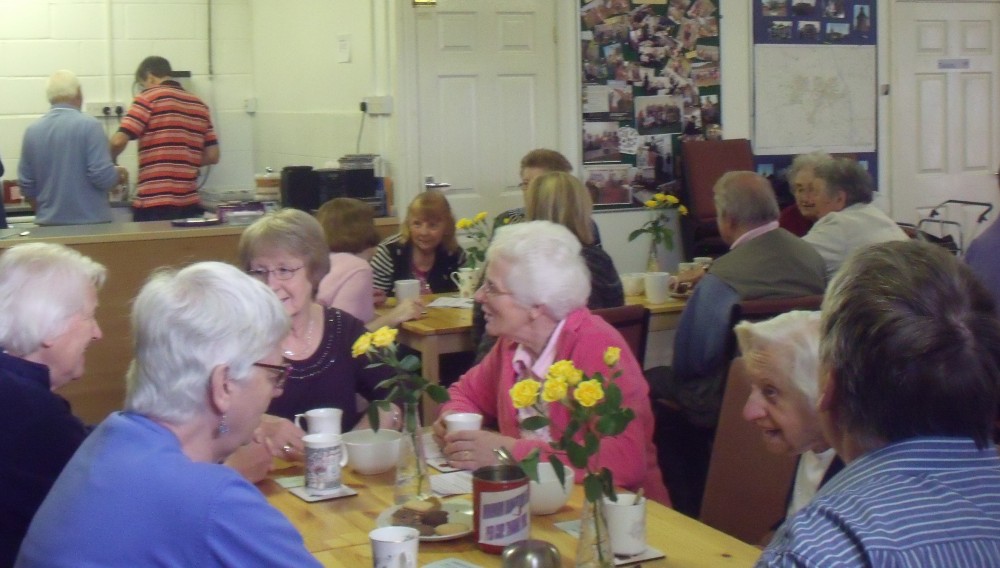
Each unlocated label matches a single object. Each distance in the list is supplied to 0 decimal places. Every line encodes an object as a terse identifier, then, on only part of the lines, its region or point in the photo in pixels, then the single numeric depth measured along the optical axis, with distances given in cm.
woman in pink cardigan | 268
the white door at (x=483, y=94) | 682
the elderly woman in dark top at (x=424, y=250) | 508
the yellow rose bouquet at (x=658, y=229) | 506
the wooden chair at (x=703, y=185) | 743
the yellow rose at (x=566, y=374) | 182
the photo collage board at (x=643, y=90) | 734
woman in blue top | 152
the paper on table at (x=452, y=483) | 241
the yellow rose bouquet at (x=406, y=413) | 228
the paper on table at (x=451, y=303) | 469
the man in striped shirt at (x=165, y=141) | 728
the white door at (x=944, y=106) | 837
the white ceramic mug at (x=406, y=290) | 468
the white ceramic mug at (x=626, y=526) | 196
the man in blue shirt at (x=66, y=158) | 652
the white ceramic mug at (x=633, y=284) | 491
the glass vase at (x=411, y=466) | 232
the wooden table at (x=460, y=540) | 200
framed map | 793
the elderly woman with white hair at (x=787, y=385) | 205
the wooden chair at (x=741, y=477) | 243
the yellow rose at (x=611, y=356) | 189
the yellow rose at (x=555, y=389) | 181
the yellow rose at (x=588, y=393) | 177
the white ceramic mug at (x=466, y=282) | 484
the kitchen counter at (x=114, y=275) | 505
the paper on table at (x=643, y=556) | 196
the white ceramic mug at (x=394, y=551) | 186
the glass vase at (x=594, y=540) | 185
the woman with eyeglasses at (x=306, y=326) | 308
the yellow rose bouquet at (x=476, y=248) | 486
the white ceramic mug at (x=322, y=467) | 241
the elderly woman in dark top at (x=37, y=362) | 214
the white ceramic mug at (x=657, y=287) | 469
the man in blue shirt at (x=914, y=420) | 129
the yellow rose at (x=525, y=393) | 186
